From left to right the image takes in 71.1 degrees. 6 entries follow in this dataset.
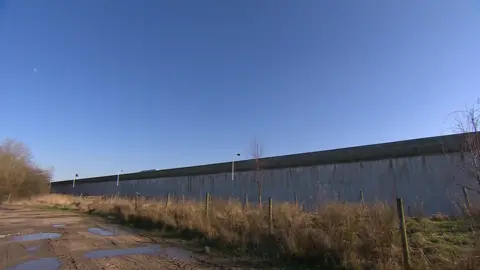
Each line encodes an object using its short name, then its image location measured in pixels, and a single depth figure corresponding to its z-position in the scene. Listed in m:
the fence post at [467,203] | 7.03
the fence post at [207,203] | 13.74
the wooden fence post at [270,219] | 10.19
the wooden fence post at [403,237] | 6.18
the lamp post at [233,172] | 44.32
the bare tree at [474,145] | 6.19
